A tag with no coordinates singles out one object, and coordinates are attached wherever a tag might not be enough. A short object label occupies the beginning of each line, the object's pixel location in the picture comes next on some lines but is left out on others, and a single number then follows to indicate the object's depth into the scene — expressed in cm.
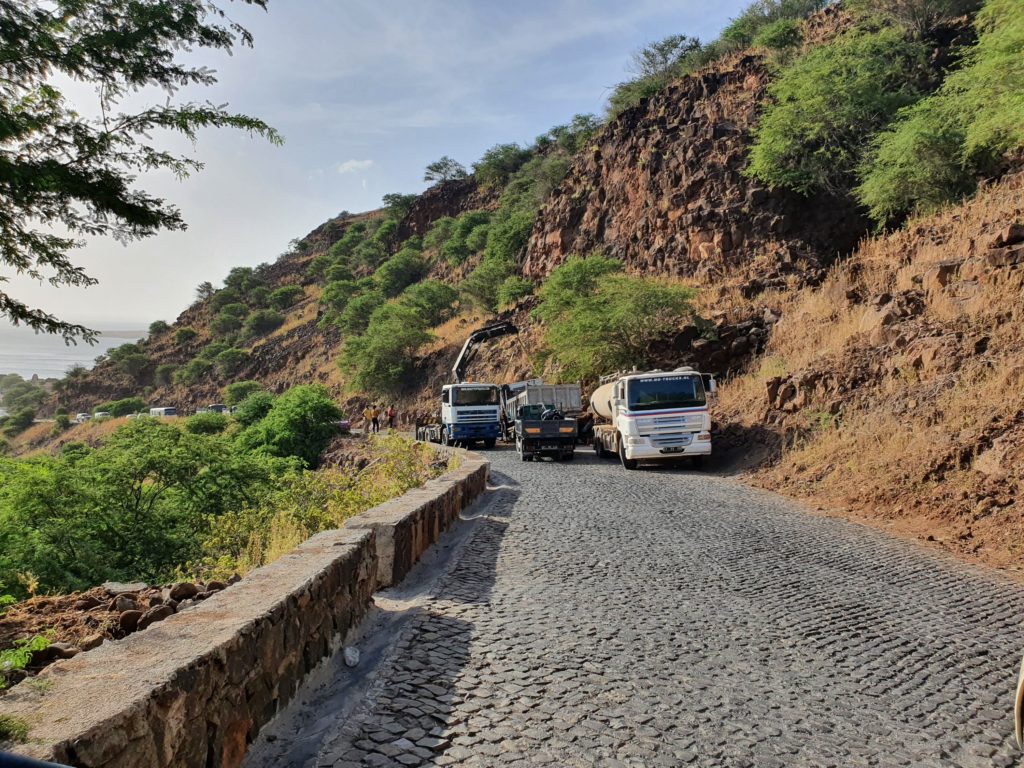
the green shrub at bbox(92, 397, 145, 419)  7975
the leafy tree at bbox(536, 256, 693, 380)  2701
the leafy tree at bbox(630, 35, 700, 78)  5362
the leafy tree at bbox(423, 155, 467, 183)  10462
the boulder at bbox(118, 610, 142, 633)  420
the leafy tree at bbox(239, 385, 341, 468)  3078
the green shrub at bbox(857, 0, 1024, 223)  2002
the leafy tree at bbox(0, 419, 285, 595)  918
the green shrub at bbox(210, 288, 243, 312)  11125
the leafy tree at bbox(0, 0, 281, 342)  669
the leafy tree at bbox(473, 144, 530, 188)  9106
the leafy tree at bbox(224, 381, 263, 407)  7281
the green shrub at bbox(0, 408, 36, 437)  8412
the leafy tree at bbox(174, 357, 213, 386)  8788
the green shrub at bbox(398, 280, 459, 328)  6003
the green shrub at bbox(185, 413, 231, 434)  3936
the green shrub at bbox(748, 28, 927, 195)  3100
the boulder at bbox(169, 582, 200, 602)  487
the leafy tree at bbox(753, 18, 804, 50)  4178
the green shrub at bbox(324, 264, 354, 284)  9726
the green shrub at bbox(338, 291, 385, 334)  7000
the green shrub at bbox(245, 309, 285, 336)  9581
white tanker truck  1700
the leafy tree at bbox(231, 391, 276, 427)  3803
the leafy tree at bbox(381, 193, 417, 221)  10381
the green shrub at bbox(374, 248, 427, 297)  8125
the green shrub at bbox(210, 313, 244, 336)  10088
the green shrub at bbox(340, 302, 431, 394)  5138
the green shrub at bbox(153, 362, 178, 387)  9439
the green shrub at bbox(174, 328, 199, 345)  10556
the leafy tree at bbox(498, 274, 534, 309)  5077
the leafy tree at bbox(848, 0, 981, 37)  3500
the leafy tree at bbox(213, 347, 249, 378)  8525
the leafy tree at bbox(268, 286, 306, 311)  10163
